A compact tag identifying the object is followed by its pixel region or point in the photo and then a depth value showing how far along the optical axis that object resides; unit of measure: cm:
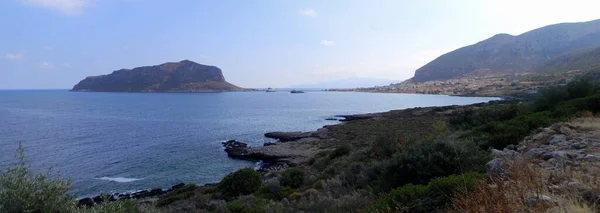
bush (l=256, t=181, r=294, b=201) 1430
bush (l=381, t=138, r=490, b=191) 793
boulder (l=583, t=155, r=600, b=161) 628
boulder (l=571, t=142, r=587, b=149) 765
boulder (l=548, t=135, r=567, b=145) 859
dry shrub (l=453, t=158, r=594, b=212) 361
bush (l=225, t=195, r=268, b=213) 1034
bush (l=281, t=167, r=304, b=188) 1768
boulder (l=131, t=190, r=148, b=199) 2338
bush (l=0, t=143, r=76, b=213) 608
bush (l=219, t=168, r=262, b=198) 1736
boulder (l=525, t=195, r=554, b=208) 373
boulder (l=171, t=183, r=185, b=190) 2554
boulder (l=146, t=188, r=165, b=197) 2386
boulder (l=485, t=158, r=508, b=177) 555
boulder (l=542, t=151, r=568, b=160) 673
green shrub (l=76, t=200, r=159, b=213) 683
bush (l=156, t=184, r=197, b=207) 1911
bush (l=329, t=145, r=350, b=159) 2553
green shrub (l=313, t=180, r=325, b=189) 1396
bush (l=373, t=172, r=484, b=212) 541
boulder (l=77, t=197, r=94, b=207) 2147
